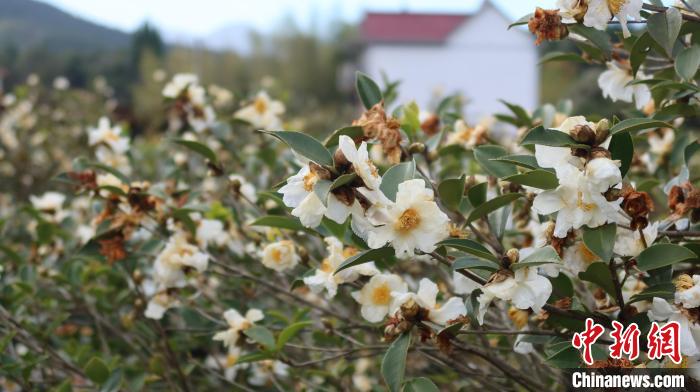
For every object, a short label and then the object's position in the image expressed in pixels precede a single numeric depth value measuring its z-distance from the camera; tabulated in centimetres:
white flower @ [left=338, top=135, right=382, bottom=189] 74
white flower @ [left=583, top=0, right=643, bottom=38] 89
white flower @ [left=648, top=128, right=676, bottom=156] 151
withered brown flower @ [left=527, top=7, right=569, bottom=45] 94
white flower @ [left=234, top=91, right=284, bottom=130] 181
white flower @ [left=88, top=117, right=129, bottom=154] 167
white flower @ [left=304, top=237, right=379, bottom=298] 102
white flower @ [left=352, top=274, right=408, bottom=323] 102
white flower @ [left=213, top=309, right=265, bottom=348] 122
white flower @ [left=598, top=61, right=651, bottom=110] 112
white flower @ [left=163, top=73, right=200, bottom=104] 175
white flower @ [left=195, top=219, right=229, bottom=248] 140
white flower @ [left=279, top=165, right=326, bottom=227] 77
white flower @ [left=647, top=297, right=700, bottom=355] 82
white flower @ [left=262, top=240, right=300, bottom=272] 119
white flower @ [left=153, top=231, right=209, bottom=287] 126
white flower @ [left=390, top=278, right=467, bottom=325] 92
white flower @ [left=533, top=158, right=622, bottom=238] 76
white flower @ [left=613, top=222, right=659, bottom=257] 88
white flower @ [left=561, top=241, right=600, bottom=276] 88
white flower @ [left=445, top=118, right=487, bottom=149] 140
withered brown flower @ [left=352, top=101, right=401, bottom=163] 98
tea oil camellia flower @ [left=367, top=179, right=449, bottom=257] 79
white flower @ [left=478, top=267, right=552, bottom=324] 81
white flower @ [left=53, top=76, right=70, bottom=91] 463
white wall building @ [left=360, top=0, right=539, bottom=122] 1888
